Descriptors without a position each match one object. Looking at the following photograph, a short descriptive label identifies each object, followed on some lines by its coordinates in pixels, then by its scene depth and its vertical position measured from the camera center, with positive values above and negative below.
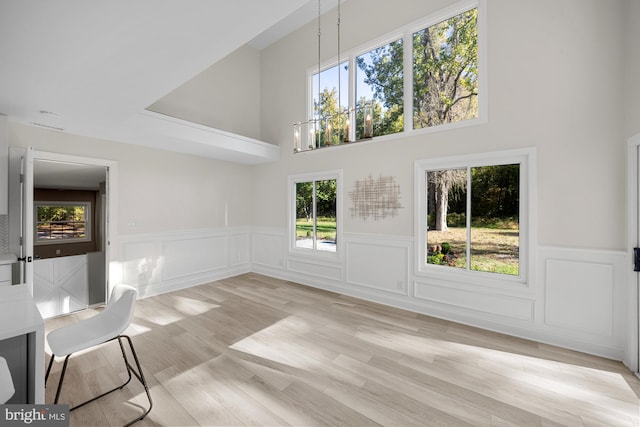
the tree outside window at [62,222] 5.07 -0.21
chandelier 4.48 +1.52
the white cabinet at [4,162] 2.76 +0.51
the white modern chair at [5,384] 1.03 -0.67
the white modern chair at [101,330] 1.72 -0.86
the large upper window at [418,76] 3.42 +1.97
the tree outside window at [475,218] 3.12 -0.07
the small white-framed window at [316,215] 4.72 -0.06
